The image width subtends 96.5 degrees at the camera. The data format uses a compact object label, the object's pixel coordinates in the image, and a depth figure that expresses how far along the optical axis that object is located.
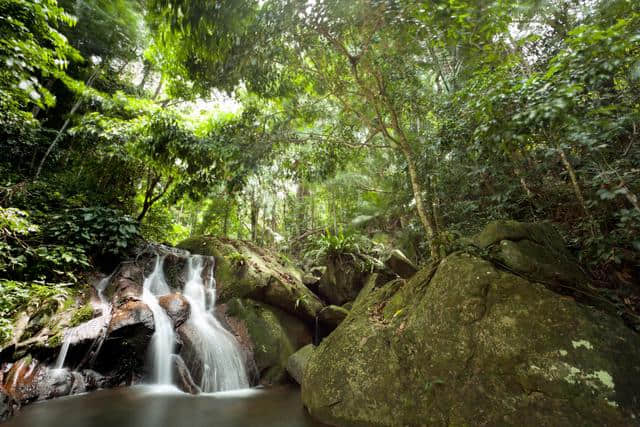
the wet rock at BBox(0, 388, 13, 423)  3.34
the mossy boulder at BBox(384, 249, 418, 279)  6.75
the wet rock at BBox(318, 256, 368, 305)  7.80
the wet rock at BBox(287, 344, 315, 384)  5.21
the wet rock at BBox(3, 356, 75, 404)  3.93
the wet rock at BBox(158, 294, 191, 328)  5.72
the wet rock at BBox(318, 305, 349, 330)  6.75
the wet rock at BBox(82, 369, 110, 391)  4.58
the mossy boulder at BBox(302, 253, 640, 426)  2.35
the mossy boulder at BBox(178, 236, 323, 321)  6.97
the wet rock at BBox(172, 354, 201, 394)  4.79
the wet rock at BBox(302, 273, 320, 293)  8.38
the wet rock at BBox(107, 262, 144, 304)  5.80
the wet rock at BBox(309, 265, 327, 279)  9.31
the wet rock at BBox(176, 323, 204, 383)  5.08
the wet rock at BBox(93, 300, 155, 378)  4.85
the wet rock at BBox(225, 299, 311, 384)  5.66
